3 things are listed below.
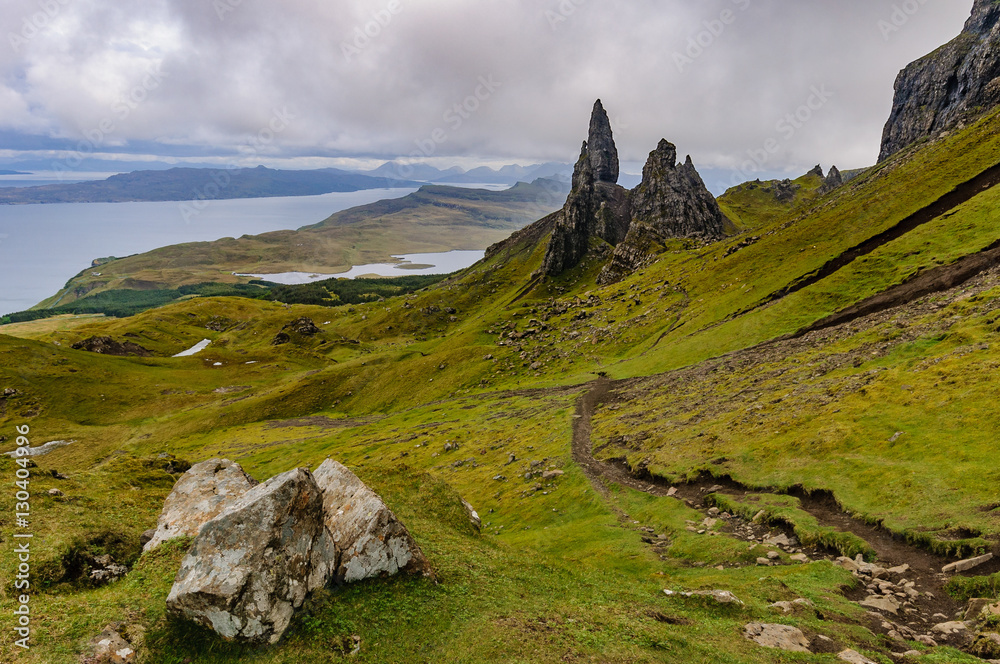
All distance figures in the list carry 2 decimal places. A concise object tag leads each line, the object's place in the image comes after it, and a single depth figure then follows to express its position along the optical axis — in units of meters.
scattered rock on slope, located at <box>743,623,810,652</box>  18.75
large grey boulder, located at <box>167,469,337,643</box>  15.42
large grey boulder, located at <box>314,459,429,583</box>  19.48
